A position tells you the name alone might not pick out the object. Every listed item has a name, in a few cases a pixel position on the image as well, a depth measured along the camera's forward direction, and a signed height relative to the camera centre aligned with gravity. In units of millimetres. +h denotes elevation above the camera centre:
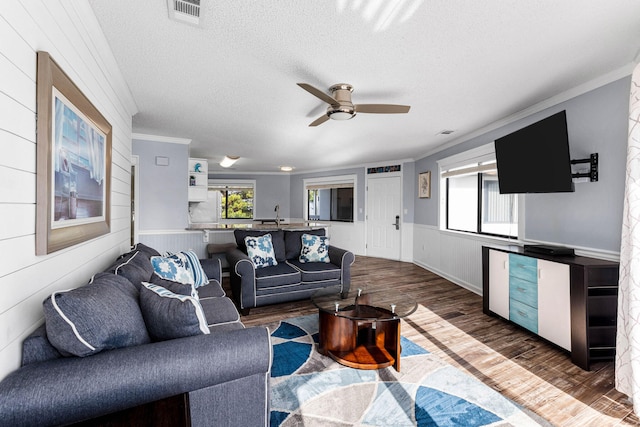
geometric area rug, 1688 -1201
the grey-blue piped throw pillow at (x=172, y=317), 1355 -493
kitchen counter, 4738 -213
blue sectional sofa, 958 -573
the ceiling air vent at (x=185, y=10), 1592 +1175
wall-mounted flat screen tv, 2506 +551
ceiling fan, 2543 +964
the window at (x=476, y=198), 3947 +256
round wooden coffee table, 2234 -978
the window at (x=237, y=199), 8438 +459
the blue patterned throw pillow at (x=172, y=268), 2410 -466
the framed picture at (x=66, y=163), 1216 +272
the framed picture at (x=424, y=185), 5691 +603
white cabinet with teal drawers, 2258 -748
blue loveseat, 3336 -729
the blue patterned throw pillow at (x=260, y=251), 3693 -476
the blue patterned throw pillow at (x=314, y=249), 4027 -492
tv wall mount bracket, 2547 +424
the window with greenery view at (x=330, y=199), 7660 +445
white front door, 6664 -39
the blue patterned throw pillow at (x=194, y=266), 2721 -505
